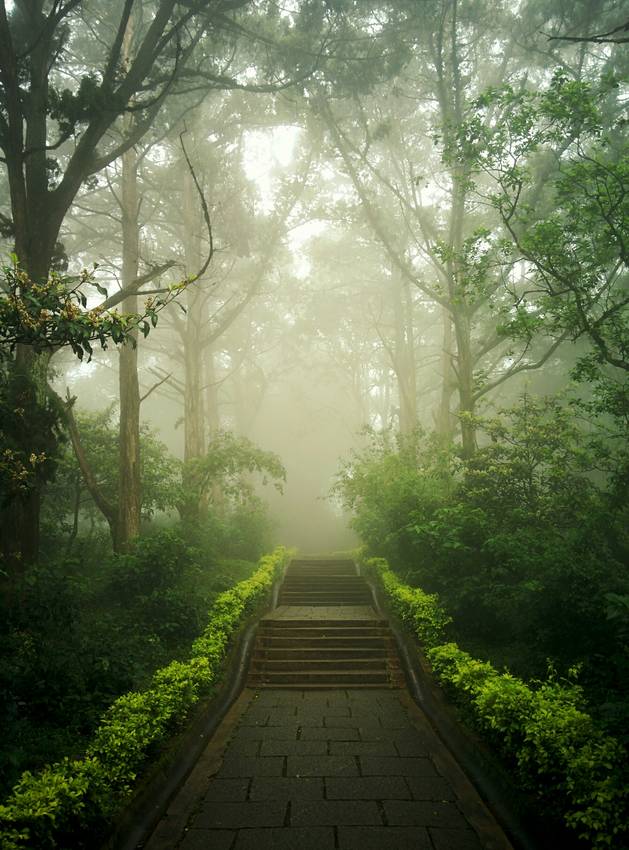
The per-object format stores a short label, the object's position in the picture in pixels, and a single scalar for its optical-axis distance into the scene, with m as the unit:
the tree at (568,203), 8.66
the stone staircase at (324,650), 8.25
